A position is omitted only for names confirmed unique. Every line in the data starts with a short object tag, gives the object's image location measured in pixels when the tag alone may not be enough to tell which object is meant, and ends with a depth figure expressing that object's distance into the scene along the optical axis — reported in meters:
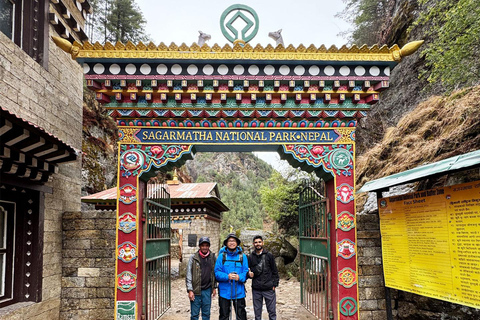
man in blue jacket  5.64
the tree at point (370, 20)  19.59
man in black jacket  5.96
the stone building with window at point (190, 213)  14.31
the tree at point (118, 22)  27.00
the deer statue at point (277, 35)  5.88
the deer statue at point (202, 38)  5.78
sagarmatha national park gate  5.32
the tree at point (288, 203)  17.11
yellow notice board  3.87
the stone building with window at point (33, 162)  4.93
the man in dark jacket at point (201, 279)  5.71
